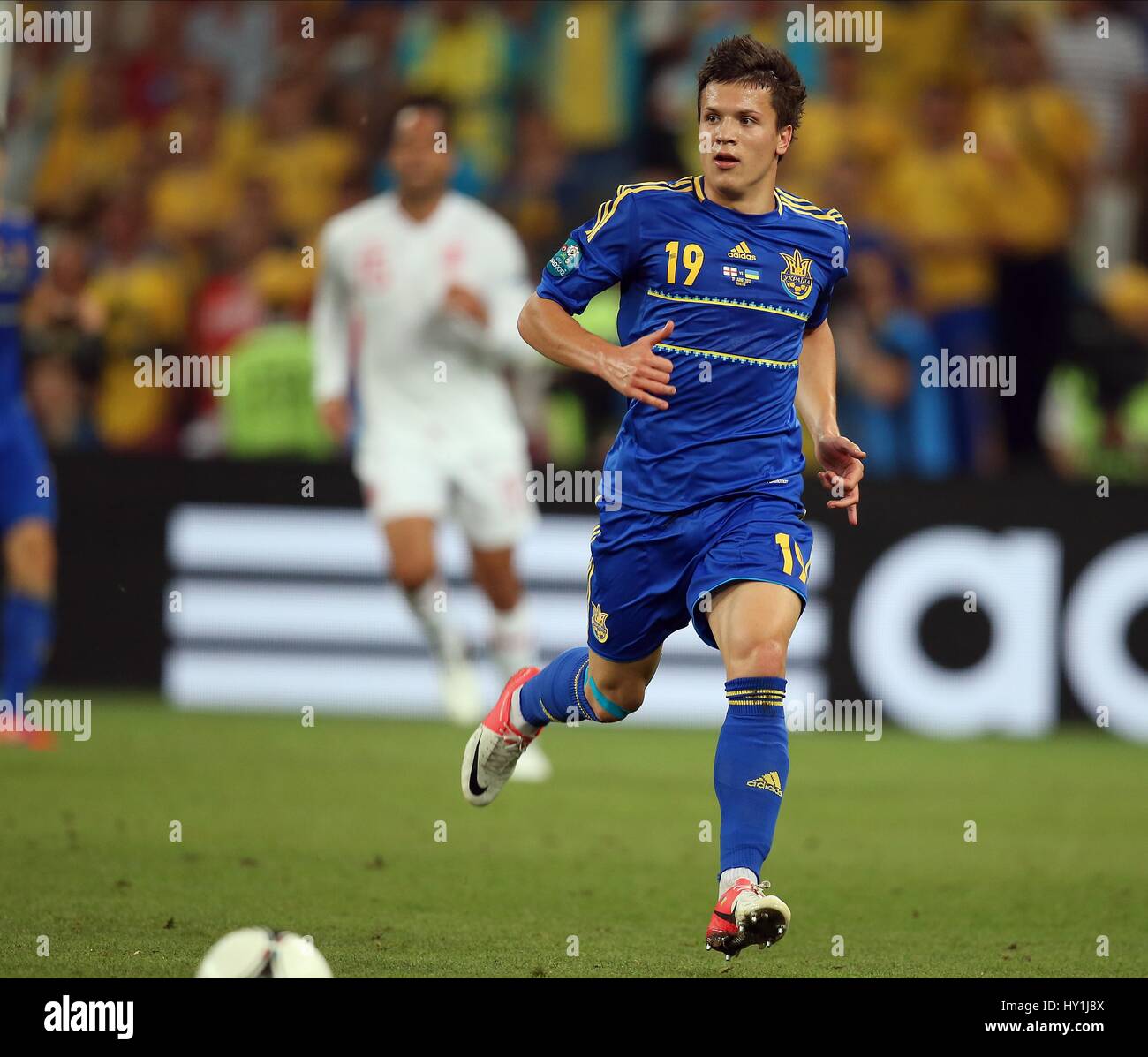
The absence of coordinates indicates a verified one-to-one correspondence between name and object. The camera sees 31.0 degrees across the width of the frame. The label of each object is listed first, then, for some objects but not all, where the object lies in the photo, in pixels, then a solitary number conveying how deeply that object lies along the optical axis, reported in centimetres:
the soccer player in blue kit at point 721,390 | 549
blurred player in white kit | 1001
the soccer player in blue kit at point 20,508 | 984
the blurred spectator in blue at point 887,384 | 1204
